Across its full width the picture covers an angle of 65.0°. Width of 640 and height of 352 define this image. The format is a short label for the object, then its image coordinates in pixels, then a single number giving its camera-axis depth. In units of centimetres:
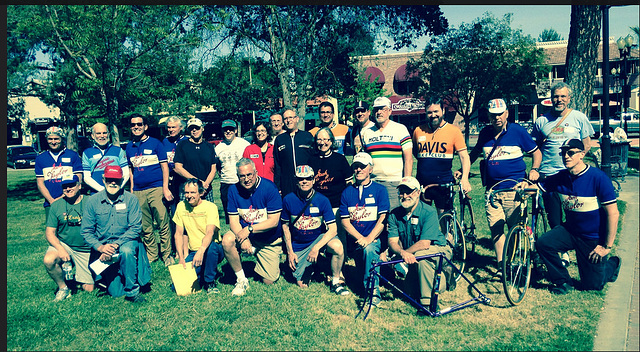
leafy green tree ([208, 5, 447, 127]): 1535
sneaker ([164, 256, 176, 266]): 735
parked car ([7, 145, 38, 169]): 3444
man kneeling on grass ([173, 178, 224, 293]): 612
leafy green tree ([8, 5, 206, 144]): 1310
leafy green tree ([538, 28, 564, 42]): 8416
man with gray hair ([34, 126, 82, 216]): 722
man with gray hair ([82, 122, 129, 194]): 709
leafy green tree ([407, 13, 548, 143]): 2830
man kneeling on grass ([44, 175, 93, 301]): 597
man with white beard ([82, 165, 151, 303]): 585
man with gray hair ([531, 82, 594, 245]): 625
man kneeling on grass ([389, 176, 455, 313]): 523
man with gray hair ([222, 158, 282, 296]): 603
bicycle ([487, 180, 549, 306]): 535
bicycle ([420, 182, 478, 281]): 630
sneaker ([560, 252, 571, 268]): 639
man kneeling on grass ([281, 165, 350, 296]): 591
